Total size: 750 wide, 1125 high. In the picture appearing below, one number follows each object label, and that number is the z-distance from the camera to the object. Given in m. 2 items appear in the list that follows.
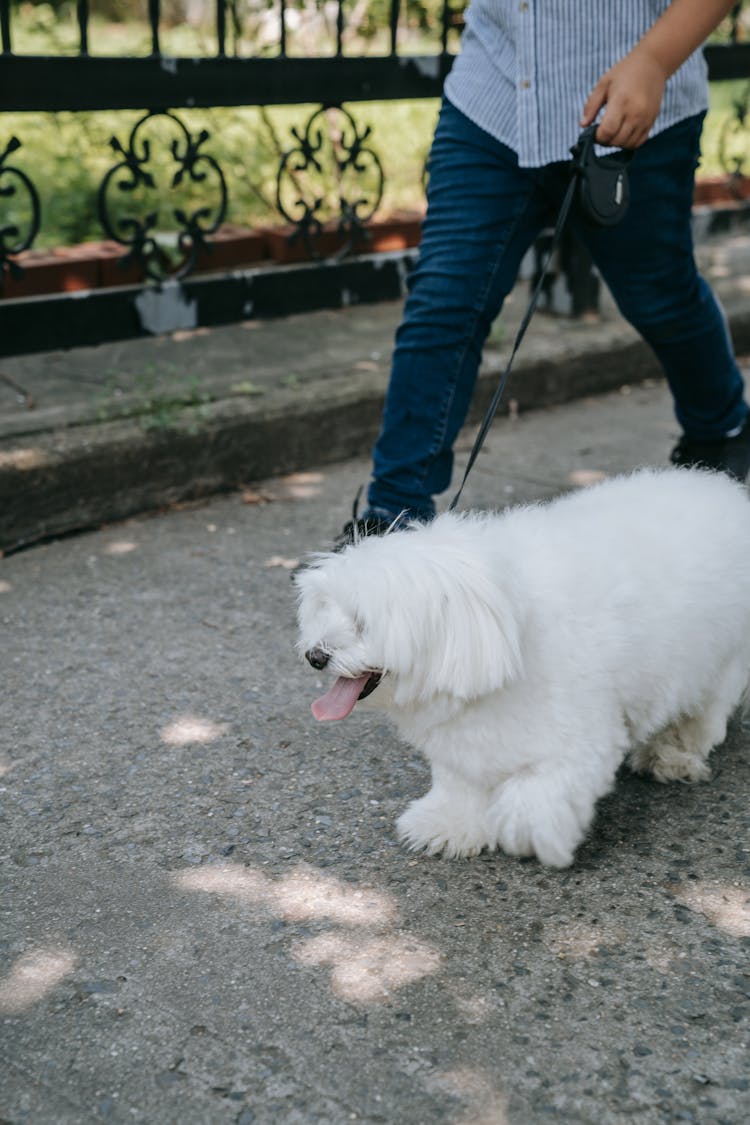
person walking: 3.13
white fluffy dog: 2.10
